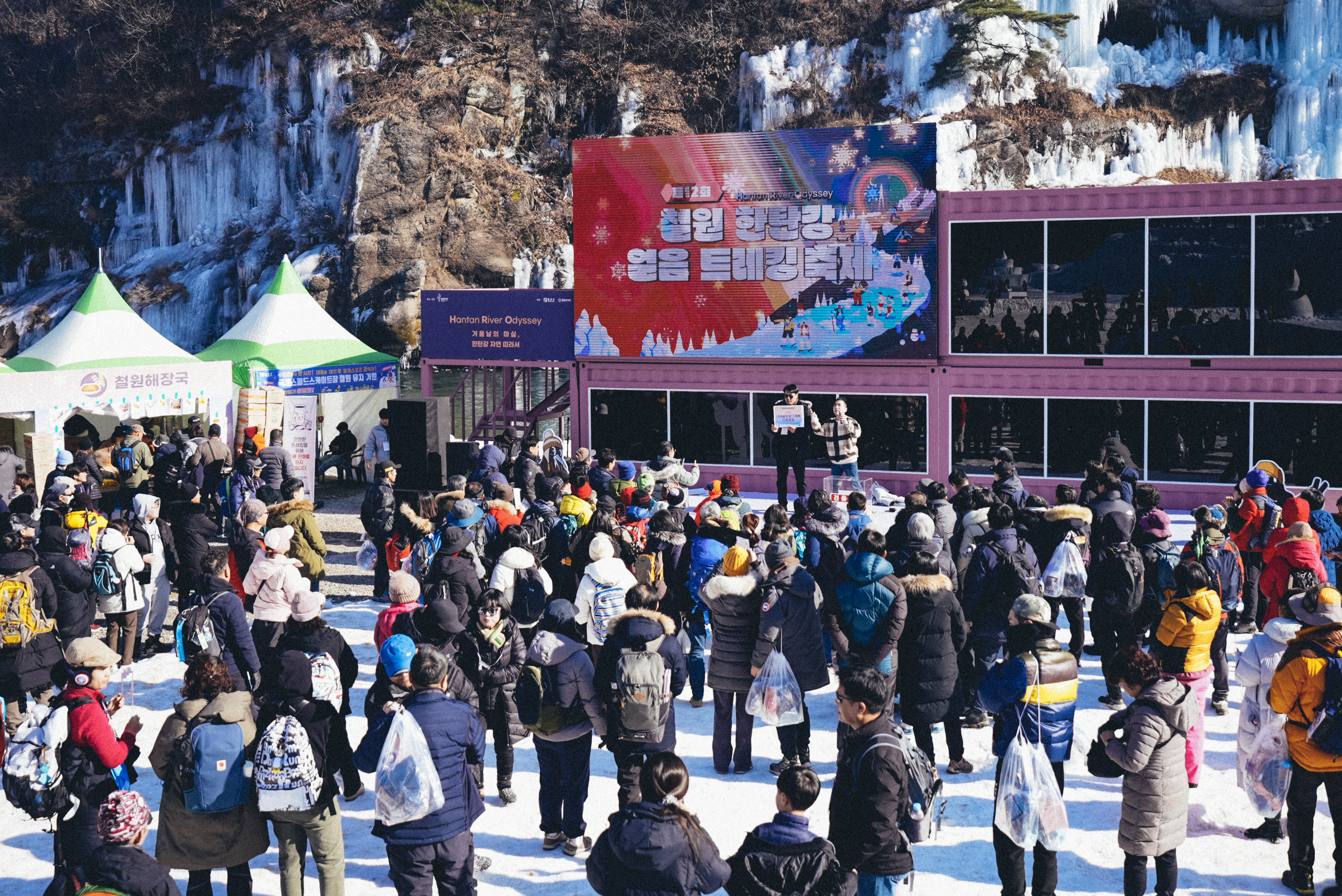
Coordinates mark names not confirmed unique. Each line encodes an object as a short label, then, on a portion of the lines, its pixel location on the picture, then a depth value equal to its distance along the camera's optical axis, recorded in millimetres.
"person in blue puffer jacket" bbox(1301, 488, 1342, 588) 9211
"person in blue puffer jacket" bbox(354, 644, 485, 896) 5016
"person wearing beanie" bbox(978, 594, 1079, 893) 5309
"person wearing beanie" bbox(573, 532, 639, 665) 7238
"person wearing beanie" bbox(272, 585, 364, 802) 5453
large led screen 16969
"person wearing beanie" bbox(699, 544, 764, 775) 6820
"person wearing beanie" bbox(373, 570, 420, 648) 6781
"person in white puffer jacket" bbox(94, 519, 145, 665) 9070
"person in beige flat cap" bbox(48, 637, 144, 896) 5273
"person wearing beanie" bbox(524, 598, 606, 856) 5809
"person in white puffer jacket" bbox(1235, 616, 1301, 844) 5812
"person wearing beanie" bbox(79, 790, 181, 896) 4012
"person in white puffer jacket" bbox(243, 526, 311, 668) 7910
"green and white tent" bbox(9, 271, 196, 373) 18391
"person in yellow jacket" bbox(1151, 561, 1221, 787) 6188
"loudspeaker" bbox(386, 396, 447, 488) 15461
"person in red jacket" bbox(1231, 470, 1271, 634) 9727
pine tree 42375
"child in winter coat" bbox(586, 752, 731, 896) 4027
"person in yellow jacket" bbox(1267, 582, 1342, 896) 5367
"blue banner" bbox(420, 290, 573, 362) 19188
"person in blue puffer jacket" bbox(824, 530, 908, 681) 6512
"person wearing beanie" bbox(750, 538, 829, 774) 6746
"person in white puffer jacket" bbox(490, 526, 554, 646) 7469
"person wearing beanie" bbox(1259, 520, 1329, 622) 7695
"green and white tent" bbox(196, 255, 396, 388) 20828
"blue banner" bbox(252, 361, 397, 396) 20188
